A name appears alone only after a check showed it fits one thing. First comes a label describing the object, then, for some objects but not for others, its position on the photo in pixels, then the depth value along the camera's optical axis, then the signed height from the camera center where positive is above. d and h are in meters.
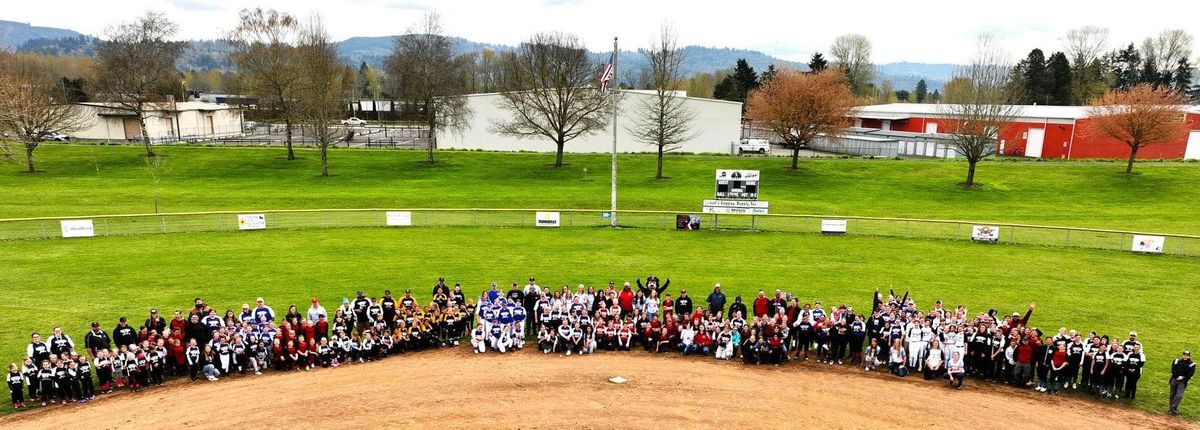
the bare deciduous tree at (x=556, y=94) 54.53 +1.99
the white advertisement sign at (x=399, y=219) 32.53 -5.05
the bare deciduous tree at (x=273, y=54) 57.00 +4.77
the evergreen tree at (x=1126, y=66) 95.31 +9.65
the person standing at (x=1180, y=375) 14.29 -5.09
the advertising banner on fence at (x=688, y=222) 32.56 -4.83
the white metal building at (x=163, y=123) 67.12 -1.65
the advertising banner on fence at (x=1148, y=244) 27.42 -4.47
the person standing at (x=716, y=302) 18.75 -5.00
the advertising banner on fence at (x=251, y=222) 31.20 -5.17
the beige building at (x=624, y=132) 62.50 -1.08
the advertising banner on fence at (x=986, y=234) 29.80 -4.61
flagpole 31.94 -2.80
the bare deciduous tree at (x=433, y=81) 57.97 +3.04
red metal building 59.41 -0.70
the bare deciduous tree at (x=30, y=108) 38.78 -0.22
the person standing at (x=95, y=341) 15.59 -5.42
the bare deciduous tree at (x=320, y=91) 49.62 +1.60
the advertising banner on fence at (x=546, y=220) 32.94 -4.97
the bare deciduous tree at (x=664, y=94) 50.16 +2.12
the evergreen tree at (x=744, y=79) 90.88 +5.98
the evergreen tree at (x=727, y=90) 90.15 +4.46
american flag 27.47 +1.91
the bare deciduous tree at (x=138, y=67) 56.16 +3.42
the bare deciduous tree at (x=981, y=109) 45.59 +1.40
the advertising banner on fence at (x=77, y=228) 28.80 -5.24
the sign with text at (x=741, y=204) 31.72 -3.80
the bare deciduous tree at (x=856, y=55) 106.75 +11.44
